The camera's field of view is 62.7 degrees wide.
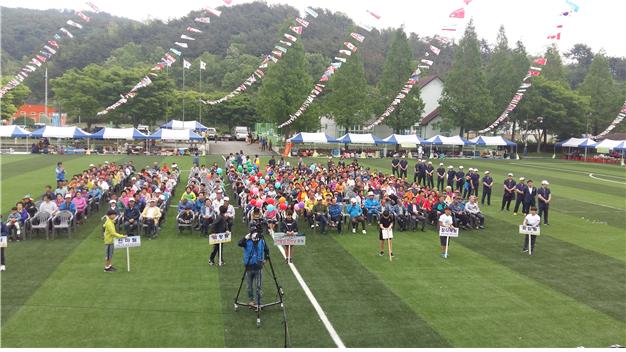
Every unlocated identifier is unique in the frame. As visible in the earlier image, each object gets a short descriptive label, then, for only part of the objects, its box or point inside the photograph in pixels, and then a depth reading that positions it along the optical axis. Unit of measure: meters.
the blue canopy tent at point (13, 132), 50.09
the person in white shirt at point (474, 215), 19.00
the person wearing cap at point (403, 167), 30.91
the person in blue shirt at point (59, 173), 24.61
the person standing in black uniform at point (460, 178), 26.27
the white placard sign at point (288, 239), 11.60
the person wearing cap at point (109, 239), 12.40
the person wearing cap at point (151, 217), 16.25
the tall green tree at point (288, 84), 61.19
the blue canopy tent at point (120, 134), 52.12
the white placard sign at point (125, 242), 12.41
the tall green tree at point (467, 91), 66.56
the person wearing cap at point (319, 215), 17.52
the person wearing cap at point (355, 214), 17.97
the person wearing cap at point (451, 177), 26.84
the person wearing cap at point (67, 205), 16.59
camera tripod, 9.26
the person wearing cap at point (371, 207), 18.94
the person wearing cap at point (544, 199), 19.53
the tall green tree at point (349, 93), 64.12
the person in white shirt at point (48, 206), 16.08
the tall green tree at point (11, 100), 67.62
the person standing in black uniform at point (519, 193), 21.94
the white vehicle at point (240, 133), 77.50
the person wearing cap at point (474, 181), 24.42
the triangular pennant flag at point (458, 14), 25.83
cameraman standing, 9.61
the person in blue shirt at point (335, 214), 17.62
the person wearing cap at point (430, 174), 28.25
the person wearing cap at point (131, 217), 16.03
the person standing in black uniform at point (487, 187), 24.36
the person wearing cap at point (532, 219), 14.98
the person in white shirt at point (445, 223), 14.65
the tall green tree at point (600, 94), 72.19
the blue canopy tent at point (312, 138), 54.44
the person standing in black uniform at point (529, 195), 20.97
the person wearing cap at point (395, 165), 33.03
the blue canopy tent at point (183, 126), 58.47
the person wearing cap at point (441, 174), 27.44
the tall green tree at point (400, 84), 65.38
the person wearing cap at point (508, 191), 22.53
